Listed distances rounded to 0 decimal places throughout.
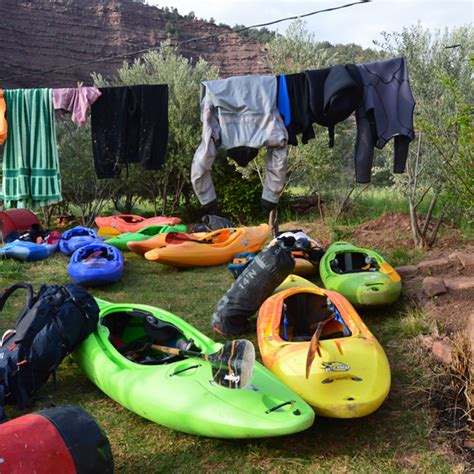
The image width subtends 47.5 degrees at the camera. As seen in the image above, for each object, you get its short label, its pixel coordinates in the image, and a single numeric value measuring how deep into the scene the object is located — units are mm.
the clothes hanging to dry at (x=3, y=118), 5684
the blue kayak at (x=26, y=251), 7598
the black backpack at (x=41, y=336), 3400
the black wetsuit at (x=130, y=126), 5691
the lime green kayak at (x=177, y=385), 2811
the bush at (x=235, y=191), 10906
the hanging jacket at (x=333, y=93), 4934
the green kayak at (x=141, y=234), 8148
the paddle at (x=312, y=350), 3090
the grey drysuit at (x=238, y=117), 5090
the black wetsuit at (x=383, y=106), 5059
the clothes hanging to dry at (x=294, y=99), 5199
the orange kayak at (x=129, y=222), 9133
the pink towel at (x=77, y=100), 5590
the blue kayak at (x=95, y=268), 6184
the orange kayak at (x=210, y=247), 7027
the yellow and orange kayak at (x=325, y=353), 3027
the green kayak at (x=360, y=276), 4941
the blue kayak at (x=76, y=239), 7926
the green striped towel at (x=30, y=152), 5738
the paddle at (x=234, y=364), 2879
